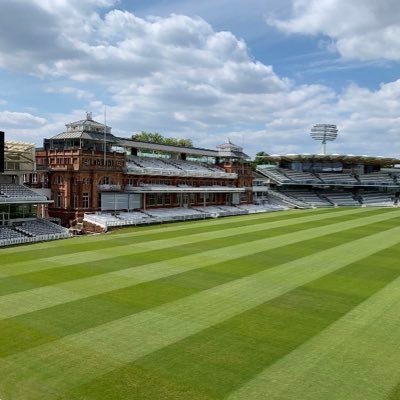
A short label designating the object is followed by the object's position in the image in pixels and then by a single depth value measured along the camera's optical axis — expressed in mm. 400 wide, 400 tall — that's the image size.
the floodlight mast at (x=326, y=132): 112312
